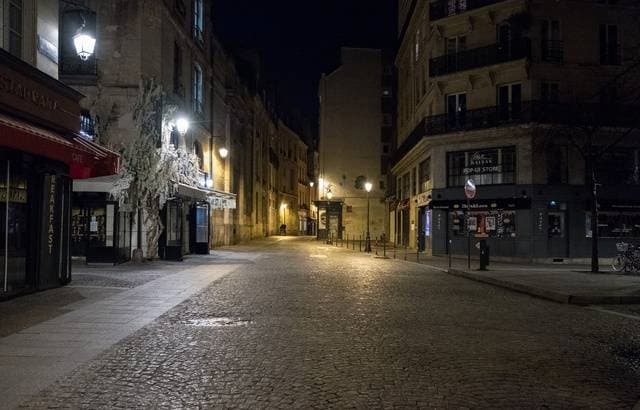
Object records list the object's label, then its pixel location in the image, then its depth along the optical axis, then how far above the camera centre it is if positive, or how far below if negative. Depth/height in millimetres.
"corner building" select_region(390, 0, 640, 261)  29016 +5332
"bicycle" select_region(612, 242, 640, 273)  21203 -1058
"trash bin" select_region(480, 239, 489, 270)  22078 -917
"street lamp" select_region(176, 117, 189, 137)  23000 +4050
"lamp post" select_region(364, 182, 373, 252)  36375 -975
